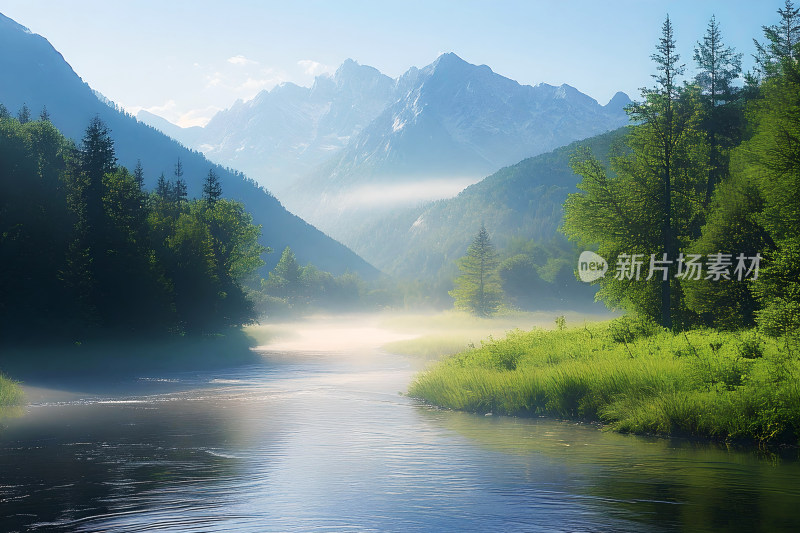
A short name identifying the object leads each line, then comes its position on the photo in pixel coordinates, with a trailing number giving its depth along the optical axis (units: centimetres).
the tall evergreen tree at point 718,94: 5012
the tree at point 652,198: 4269
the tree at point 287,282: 17300
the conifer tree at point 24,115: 9581
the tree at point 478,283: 10762
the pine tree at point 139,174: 8179
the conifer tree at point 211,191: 9481
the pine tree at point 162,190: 9641
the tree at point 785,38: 5197
